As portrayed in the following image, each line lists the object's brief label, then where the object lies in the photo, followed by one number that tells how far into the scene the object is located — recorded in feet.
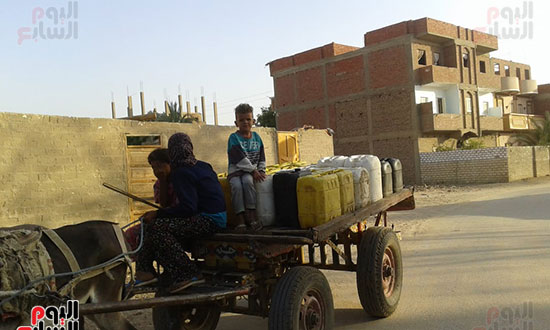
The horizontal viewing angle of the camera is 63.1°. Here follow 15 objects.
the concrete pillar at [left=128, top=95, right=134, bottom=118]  134.82
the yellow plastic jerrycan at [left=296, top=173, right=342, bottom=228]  12.38
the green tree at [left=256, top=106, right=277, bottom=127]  133.59
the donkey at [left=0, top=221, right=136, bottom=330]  10.16
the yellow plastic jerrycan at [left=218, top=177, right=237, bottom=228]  13.88
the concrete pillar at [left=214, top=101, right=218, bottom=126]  163.00
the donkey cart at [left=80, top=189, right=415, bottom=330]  10.95
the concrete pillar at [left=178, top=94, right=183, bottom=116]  144.50
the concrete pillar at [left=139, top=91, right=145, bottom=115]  149.07
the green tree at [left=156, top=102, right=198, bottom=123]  100.96
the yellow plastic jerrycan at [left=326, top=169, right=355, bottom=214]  13.99
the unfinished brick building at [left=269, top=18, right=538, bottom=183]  91.91
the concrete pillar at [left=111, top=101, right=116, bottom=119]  156.97
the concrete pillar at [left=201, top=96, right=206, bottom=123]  157.74
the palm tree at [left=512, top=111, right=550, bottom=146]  98.02
